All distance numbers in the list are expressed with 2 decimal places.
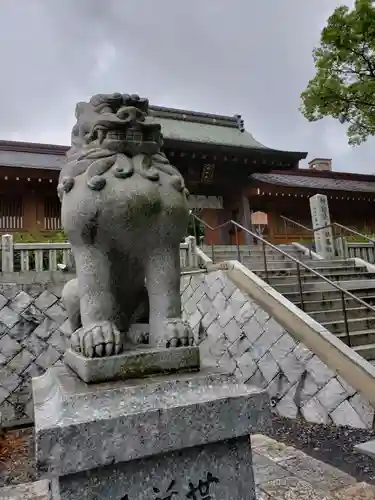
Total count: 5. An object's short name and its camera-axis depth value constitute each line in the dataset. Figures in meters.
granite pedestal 1.42
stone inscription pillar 10.11
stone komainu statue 1.87
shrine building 12.45
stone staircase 5.92
